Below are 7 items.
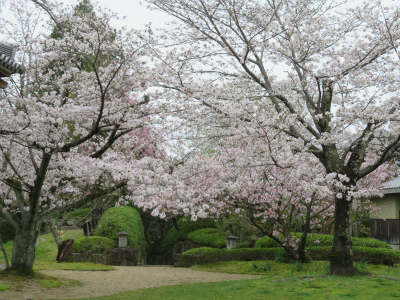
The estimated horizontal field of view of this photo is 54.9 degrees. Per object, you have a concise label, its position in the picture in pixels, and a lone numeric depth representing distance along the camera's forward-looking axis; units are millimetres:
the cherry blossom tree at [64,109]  8773
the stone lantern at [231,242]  17453
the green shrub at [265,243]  16578
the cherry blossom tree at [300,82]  9320
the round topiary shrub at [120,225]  19172
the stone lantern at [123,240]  18317
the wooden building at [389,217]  18020
